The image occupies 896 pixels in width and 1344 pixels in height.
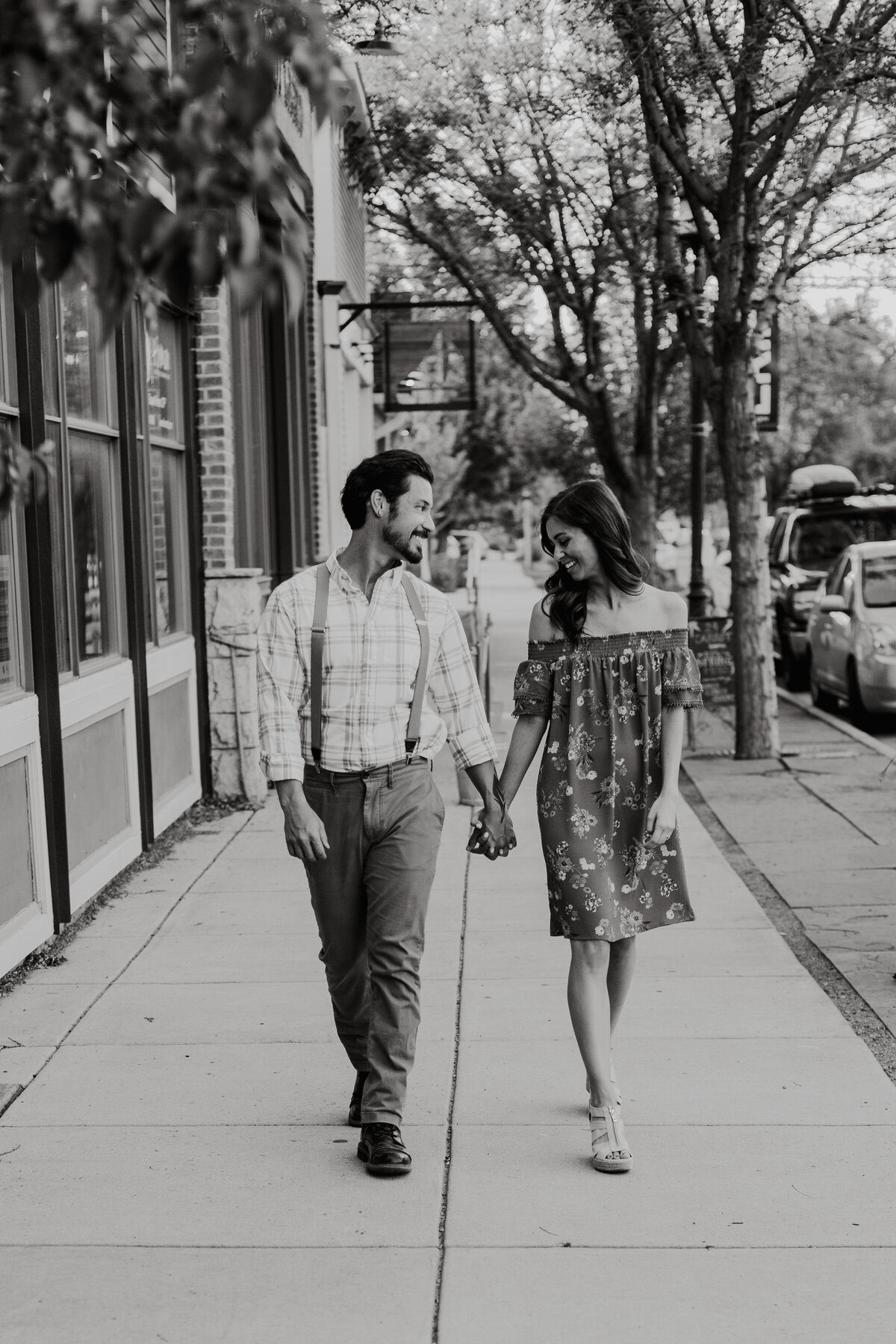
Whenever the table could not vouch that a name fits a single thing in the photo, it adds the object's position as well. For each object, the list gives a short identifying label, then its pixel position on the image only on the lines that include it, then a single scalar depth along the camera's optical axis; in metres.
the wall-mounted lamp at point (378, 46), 12.30
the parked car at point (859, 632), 13.53
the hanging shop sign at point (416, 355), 19.36
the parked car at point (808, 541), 17.59
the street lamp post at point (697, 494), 17.47
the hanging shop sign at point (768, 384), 16.00
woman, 4.17
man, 4.06
